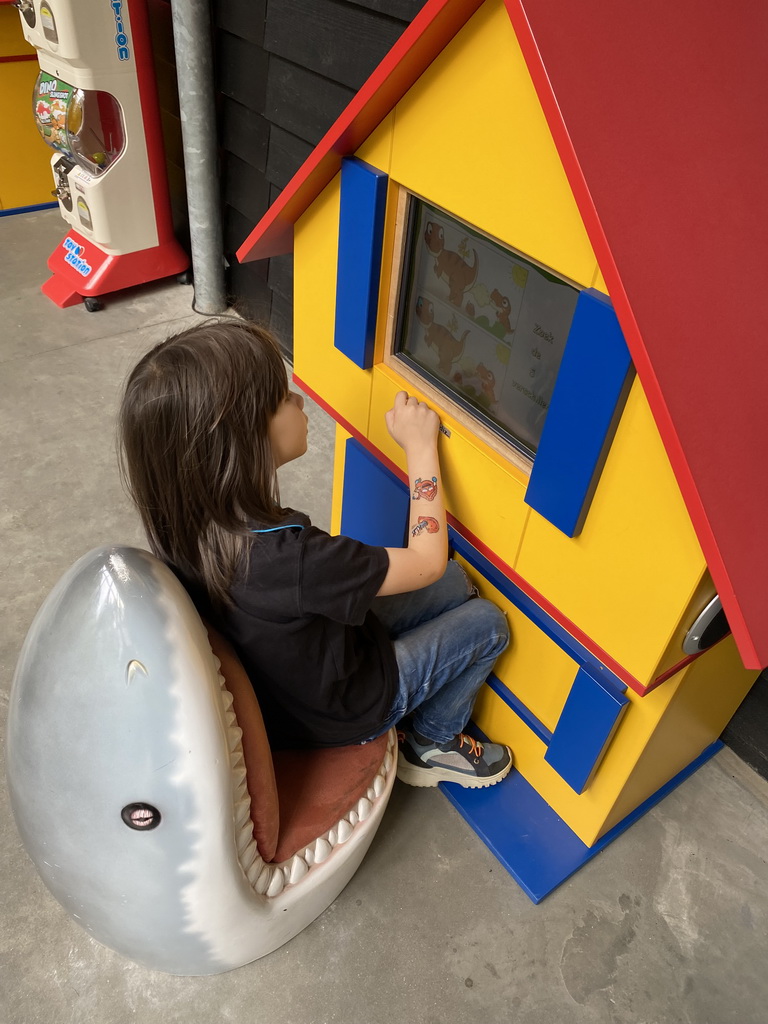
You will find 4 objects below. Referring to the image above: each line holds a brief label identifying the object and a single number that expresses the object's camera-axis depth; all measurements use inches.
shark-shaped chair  35.0
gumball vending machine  87.3
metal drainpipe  83.6
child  37.9
